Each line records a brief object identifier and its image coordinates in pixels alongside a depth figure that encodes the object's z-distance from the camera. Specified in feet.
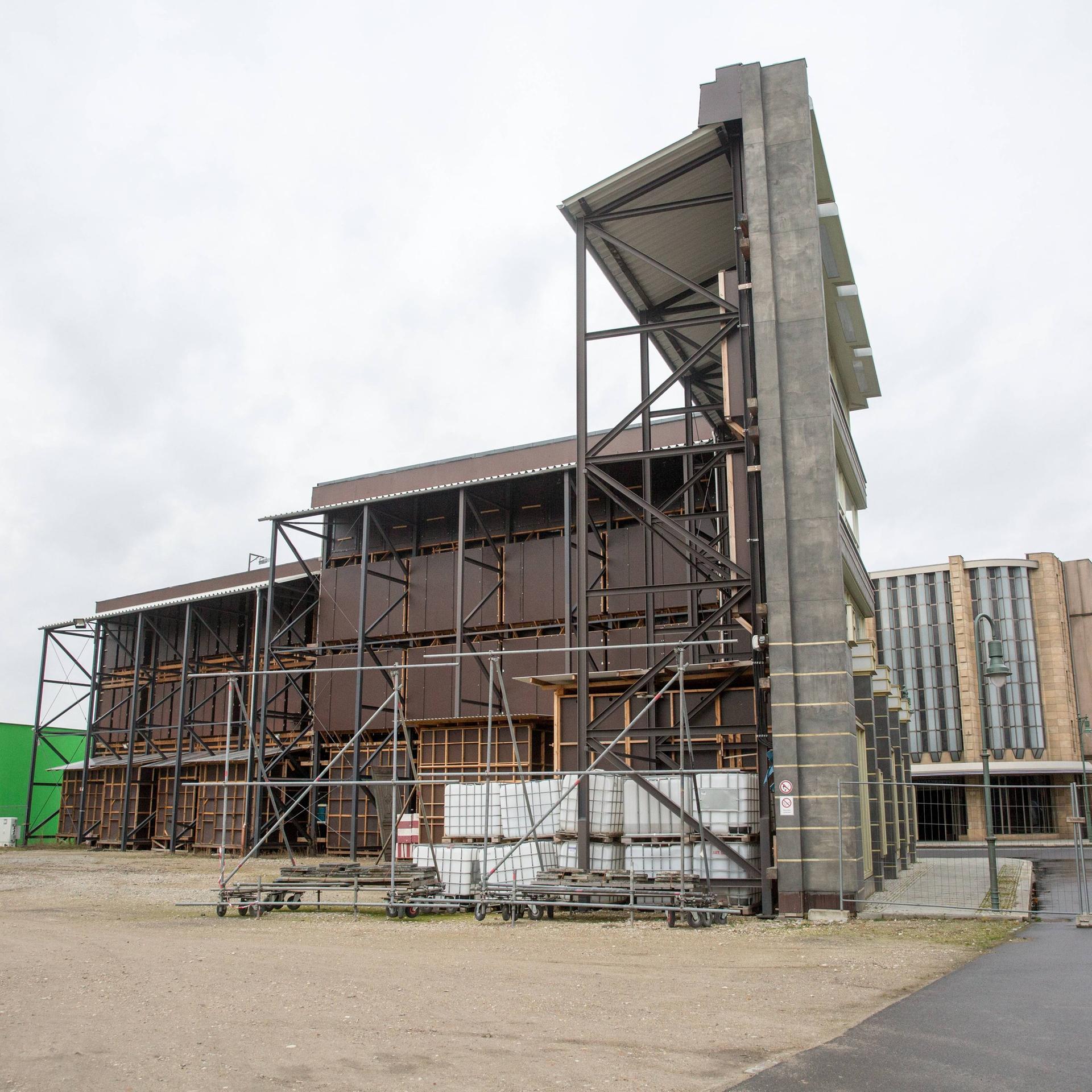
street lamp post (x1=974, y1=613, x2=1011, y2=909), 55.57
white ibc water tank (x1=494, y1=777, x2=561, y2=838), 62.64
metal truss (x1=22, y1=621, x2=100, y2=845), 157.38
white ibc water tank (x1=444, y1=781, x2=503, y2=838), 62.69
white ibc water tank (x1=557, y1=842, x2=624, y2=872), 59.82
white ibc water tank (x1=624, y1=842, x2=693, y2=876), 57.93
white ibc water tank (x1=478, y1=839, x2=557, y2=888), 60.75
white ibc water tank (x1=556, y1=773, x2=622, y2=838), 61.21
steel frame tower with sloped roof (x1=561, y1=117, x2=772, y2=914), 61.82
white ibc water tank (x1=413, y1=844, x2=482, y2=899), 61.21
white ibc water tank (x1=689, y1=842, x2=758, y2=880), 57.36
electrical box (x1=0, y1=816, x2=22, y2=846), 156.25
